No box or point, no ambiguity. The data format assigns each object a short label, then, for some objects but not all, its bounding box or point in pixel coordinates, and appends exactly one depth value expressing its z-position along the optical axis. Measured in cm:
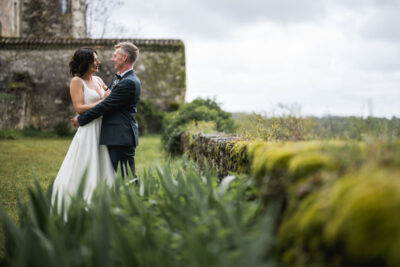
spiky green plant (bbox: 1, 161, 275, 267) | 154
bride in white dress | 398
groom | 392
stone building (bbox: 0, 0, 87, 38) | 2202
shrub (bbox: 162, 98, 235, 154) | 948
